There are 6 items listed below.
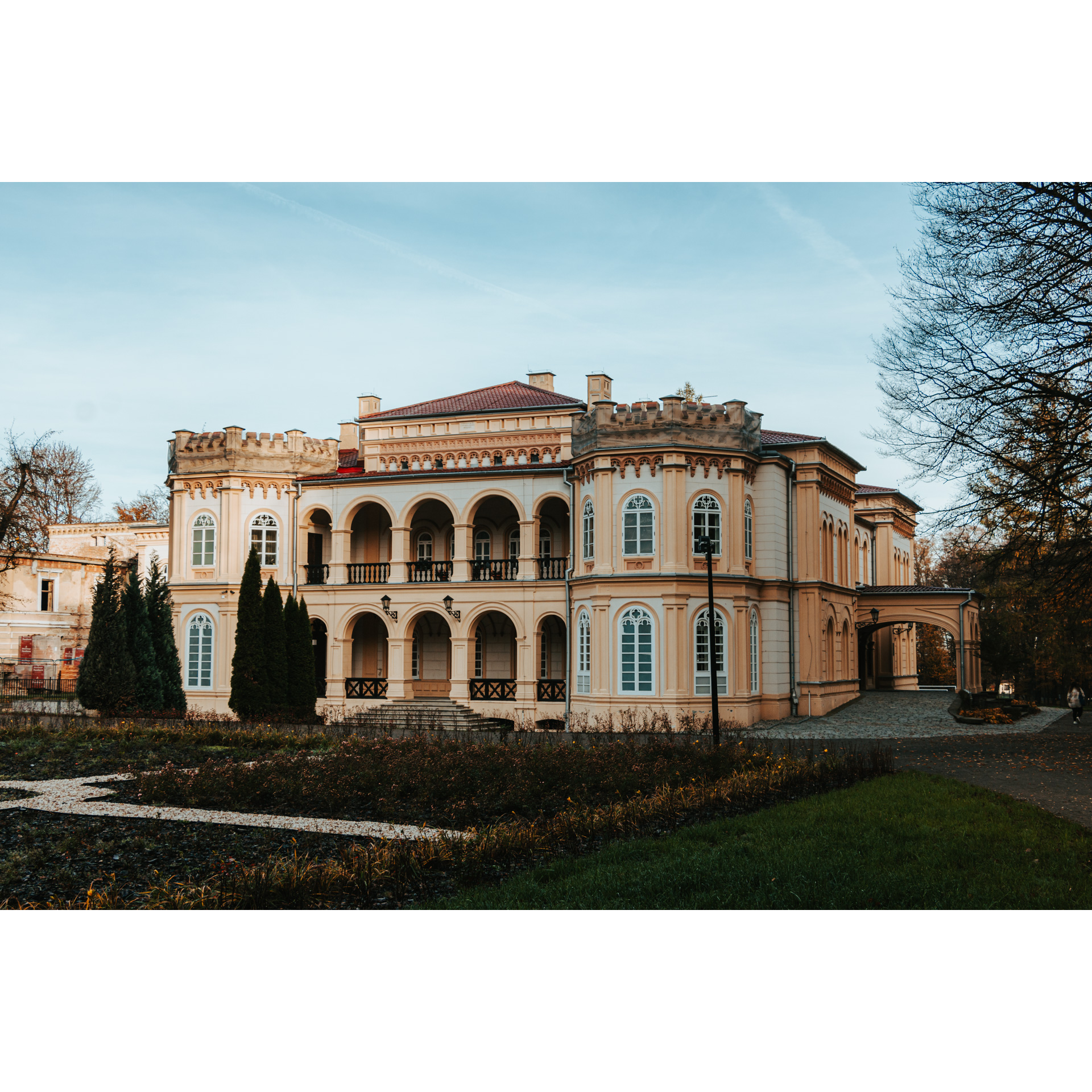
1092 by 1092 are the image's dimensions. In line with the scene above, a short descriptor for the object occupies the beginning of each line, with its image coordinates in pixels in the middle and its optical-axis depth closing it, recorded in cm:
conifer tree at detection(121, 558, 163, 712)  2689
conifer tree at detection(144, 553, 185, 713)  2867
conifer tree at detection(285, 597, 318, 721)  2855
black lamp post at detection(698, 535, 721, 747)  1795
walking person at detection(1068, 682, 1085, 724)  3070
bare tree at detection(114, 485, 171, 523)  6119
